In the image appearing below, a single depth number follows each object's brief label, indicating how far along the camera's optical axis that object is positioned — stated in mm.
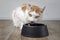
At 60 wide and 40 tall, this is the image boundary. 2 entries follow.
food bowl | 1211
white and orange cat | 1393
